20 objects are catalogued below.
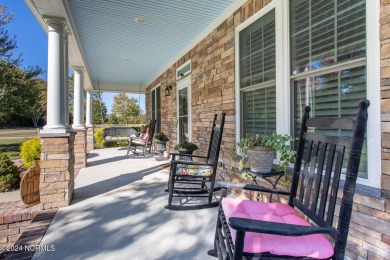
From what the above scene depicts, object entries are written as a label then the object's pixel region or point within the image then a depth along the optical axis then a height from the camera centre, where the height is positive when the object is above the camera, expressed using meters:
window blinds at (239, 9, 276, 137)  2.69 +0.62
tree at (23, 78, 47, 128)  10.97 +1.59
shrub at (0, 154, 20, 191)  3.55 -0.71
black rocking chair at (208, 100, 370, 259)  1.03 -0.44
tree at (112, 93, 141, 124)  19.91 +1.61
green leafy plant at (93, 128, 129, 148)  9.64 -0.62
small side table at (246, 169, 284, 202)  2.12 -0.41
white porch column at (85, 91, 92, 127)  8.79 +0.55
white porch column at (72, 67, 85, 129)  5.66 +0.73
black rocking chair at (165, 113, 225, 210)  2.75 -0.56
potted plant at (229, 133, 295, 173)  2.13 -0.22
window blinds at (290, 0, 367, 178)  1.76 +0.60
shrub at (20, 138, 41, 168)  4.80 -0.49
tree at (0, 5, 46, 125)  9.62 +1.95
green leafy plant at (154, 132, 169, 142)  6.33 -0.26
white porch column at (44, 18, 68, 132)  2.97 +0.62
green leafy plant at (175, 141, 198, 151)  4.25 -0.33
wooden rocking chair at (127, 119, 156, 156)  6.66 -0.37
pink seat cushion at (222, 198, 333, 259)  1.13 -0.55
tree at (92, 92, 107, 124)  23.15 +1.53
